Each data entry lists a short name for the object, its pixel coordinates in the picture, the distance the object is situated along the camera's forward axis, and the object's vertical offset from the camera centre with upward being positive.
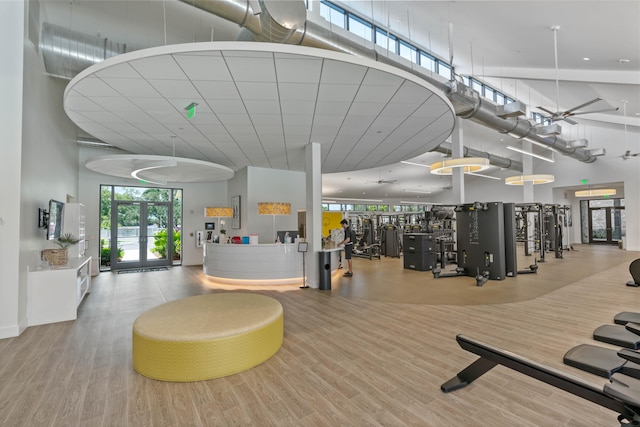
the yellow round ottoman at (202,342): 2.70 -1.19
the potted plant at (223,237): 8.24 -0.47
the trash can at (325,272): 6.48 -1.20
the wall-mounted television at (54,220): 5.09 +0.06
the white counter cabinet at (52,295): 4.42 -1.14
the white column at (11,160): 3.94 +0.89
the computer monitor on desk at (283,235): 8.15 -0.44
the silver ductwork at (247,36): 3.68 +2.80
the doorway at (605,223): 16.94 -0.49
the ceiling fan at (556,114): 5.13 +2.26
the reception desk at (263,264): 7.09 -1.09
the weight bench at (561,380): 1.62 -1.13
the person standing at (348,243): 8.17 -0.71
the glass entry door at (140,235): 9.79 -0.44
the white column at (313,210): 6.80 +0.22
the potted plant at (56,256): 4.79 -0.54
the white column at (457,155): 10.04 +2.15
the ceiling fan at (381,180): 16.61 +2.32
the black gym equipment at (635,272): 6.30 -1.27
